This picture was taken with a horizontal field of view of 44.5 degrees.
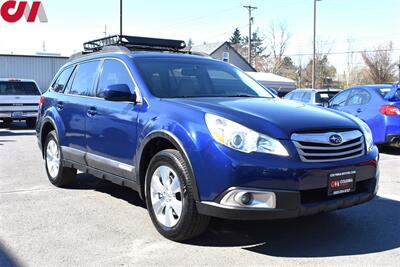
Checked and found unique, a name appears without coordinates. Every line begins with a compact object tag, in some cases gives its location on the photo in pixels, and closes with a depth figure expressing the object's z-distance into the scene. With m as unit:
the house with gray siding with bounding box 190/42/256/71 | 56.16
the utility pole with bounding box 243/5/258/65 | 50.25
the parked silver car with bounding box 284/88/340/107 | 14.01
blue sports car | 9.66
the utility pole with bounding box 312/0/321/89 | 42.59
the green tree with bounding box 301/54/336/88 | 81.00
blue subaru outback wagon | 3.83
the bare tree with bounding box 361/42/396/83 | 68.62
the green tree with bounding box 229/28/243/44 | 101.75
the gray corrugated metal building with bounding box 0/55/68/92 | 34.72
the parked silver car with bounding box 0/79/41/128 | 16.28
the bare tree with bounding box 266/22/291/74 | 77.06
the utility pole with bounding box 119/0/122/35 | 36.28
